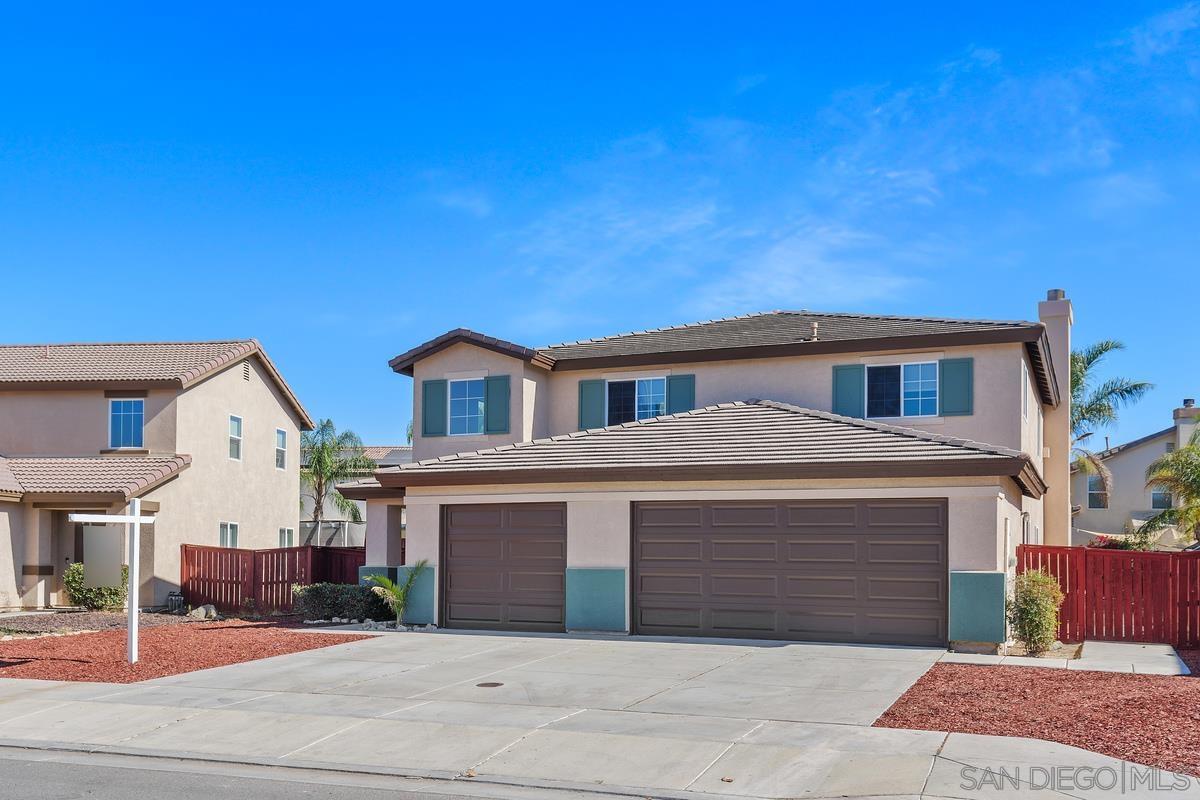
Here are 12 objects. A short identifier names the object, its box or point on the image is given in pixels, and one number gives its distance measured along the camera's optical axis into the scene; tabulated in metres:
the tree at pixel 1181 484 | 32.84
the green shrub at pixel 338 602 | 22.12
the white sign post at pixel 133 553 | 15.54
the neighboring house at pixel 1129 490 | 48.66
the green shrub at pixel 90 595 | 26.50
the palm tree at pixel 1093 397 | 42.22
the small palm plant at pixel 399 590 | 20.72
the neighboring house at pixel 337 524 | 46.57
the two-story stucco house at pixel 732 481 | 17.52
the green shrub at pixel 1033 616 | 16.83
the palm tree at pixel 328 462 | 48.22
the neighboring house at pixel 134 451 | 27.20
